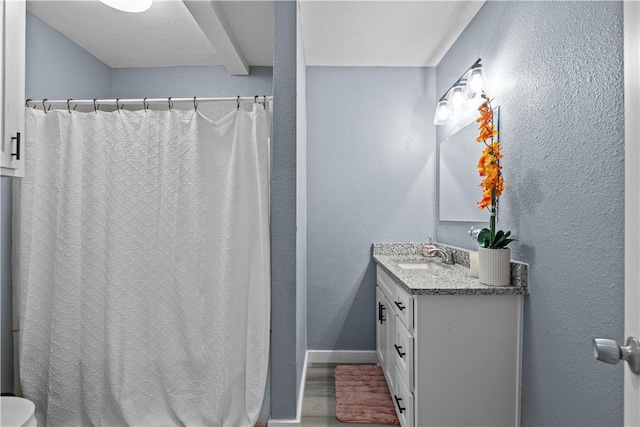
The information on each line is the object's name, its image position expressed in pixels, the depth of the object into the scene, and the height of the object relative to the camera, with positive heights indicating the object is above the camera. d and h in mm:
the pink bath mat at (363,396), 2232 -1239
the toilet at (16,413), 1354 -767
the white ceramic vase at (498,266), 1764 -271
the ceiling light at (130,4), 1921 +1046
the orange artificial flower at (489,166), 1792 +208
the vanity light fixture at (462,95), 2160 +717
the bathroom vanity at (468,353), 1740 -672
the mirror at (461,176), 2262 +216
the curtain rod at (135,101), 1925 +551
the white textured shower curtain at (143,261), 1936 -278
